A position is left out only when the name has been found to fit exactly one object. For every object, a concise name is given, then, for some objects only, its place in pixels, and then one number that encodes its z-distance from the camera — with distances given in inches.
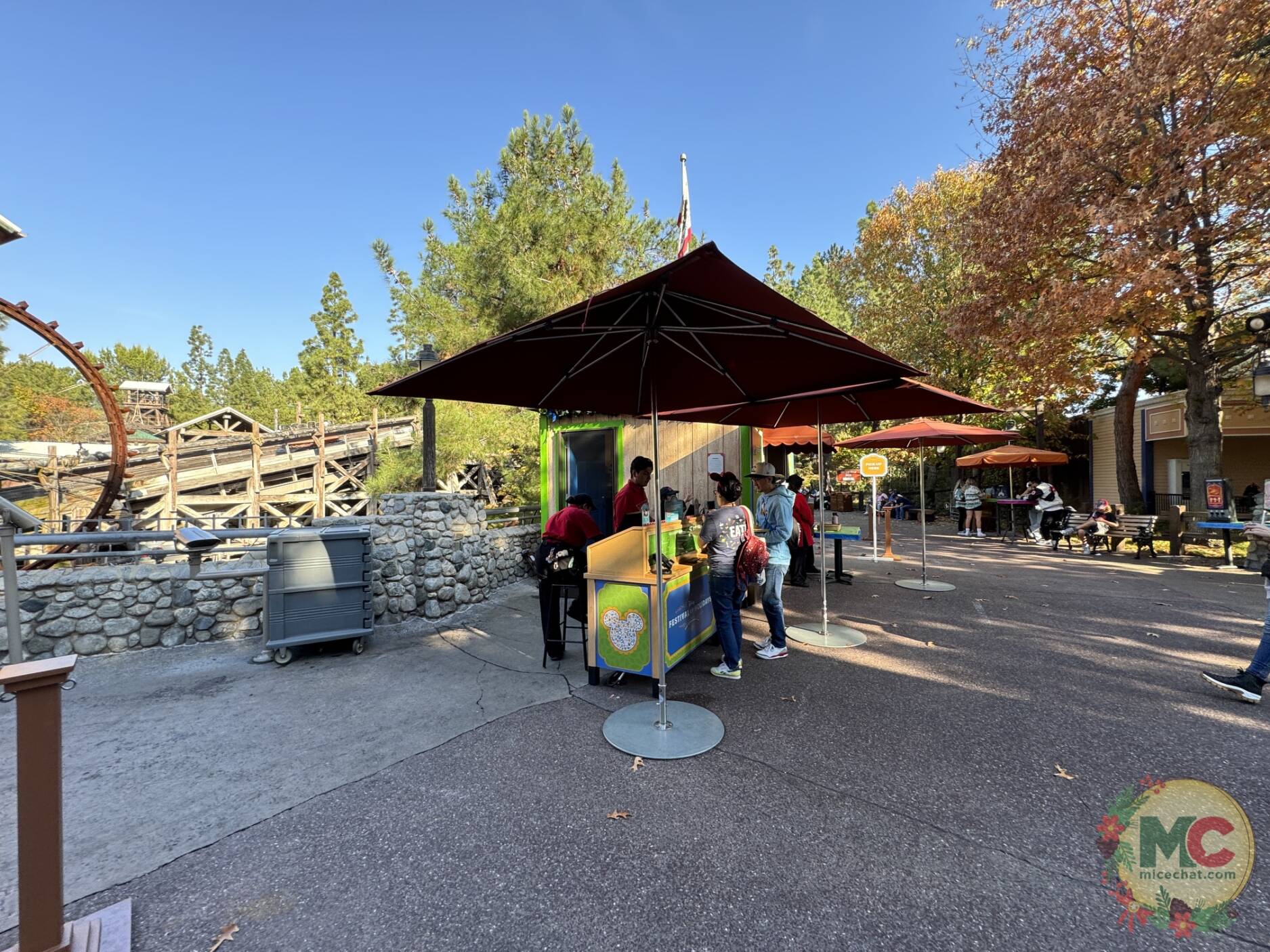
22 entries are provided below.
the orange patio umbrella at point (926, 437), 285.0
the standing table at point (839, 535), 287.4
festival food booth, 151.0
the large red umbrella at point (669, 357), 101.0
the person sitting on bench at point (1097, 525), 422.0
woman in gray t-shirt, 155.6
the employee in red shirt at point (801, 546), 296.2
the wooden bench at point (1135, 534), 390.0
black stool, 186.1
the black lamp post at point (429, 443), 296.4
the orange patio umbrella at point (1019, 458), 506.0
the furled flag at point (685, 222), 152.7
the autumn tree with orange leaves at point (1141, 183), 313.4
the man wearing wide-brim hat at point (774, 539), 182.5
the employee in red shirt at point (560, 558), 177.9
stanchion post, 62.5
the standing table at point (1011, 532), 514.6
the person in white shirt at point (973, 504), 584.1
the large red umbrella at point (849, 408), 190.1
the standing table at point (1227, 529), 279.2
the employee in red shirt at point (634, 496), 199.3
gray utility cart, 182.9
